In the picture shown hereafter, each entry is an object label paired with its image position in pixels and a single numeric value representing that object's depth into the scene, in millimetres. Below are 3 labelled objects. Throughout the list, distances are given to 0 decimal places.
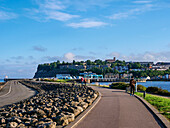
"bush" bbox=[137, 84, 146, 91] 36431
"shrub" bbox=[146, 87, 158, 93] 32997
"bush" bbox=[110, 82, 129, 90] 37719
